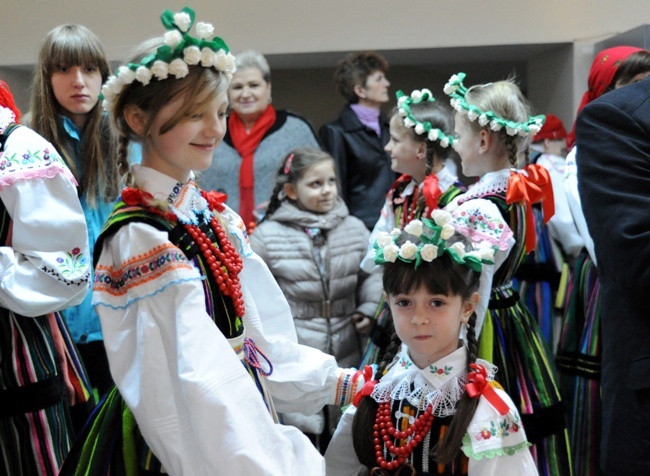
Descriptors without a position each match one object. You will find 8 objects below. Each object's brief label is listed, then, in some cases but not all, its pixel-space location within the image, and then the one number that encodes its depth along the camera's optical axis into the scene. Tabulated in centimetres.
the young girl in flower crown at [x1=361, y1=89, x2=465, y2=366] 334
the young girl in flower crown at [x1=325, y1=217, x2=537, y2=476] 187
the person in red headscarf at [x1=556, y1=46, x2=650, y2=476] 309
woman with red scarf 402
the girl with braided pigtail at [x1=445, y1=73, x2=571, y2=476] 269
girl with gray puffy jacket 346
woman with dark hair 421
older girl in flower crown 160
